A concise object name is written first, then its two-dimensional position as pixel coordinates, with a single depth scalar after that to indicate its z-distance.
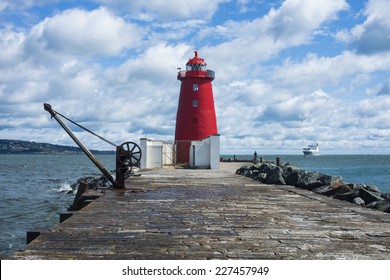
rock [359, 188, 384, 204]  10.92
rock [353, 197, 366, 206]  10.45
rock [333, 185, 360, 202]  10.84
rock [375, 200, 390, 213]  9.15
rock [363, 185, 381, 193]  15.51
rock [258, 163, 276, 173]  22.41
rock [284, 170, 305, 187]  14.69
